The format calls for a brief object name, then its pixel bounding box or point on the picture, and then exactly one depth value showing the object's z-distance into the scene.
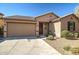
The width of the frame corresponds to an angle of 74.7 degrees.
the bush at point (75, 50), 1.88
